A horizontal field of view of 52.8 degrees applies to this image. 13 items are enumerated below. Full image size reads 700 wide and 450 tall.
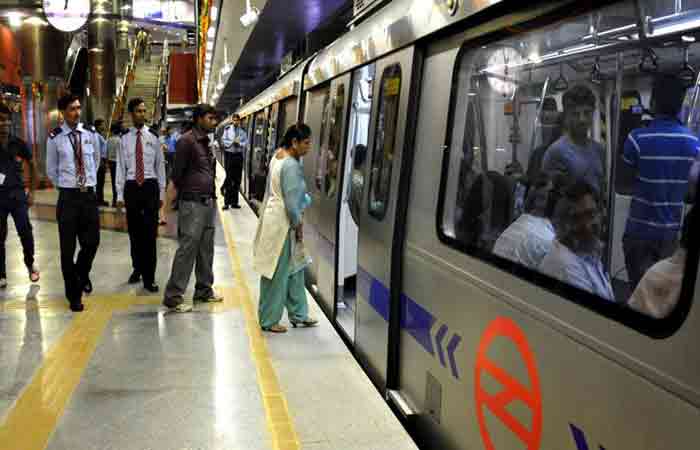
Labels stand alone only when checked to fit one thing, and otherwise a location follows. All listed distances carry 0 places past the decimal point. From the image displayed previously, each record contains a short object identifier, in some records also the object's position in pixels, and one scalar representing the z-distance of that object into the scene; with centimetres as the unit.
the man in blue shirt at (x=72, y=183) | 583
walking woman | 516
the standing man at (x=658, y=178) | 193
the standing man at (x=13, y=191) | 661
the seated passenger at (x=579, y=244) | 225
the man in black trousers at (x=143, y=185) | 668
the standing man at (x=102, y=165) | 1245
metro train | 195
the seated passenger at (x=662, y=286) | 182
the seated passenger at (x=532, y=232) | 254
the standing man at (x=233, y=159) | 1390
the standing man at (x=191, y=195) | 586
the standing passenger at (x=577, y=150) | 231
